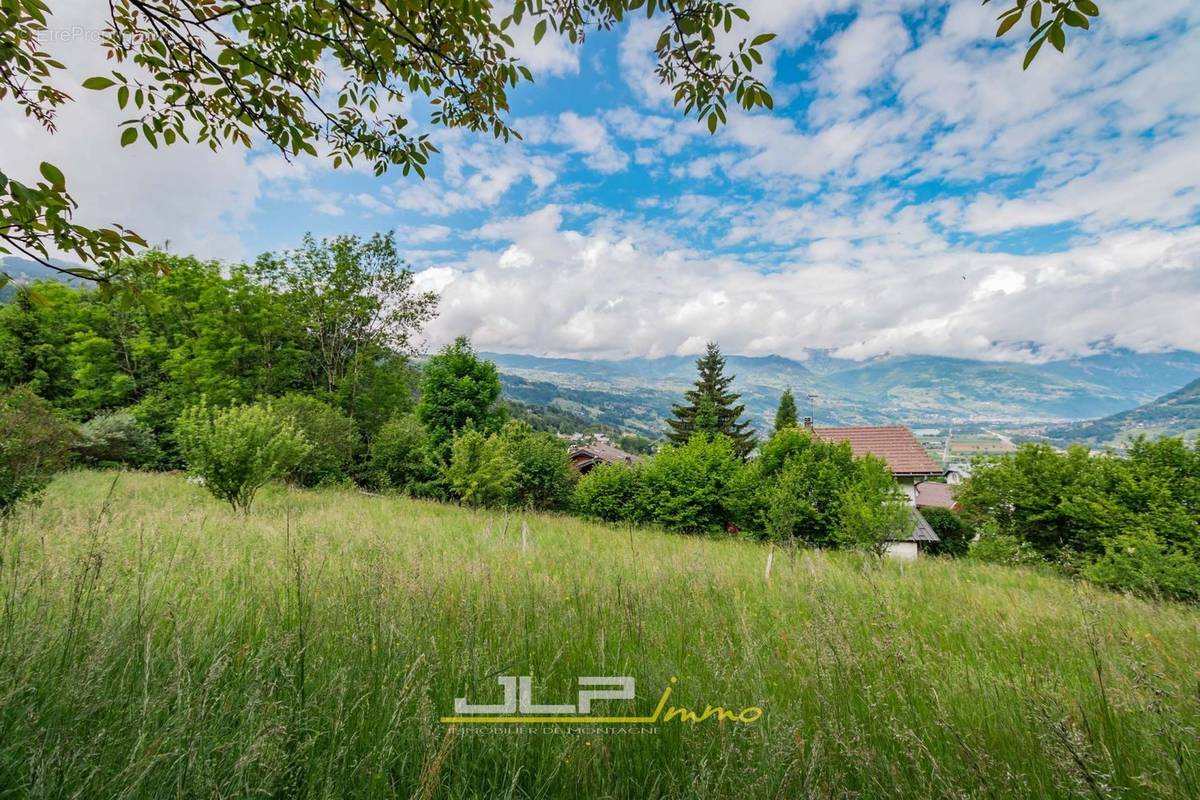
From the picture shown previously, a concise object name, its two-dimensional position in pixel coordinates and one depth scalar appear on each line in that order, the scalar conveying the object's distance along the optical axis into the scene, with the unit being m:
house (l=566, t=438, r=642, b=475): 49.31
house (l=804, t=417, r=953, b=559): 30.61
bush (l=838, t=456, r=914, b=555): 9.59
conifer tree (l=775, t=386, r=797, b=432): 52.28
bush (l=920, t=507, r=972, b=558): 24.95
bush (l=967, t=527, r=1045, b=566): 11.42
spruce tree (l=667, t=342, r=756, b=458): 43.12
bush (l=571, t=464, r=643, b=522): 16.92
